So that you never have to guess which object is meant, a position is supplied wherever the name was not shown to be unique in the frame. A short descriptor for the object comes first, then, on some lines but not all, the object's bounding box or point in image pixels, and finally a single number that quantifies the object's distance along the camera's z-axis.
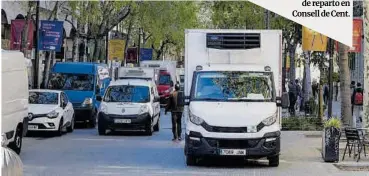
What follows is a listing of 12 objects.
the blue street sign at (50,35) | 32.22
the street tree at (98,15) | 38.12
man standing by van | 22.08
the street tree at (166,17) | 43.12
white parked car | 23.30
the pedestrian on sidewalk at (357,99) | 29.55
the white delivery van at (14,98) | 16.44
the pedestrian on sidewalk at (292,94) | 34.62
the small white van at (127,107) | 24.58
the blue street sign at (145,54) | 67.75
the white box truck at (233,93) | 15.55
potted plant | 16.61
